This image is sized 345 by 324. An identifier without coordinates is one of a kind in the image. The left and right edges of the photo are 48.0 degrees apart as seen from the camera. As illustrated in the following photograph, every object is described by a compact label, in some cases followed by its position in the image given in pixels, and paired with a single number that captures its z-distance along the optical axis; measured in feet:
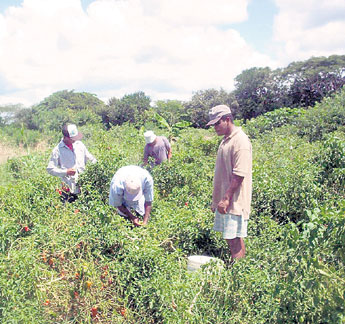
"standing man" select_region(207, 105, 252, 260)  11.64
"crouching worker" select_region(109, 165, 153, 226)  13.10
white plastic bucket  11.62
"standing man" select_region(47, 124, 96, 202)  16.33
